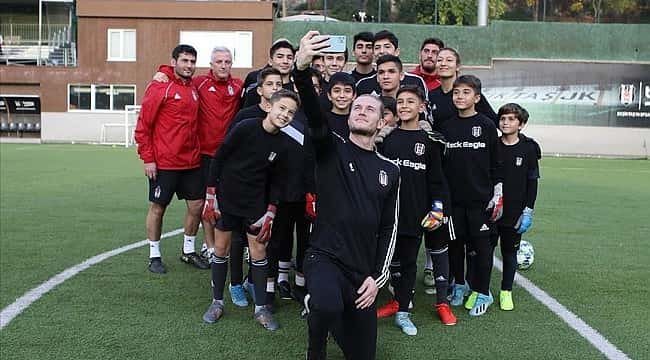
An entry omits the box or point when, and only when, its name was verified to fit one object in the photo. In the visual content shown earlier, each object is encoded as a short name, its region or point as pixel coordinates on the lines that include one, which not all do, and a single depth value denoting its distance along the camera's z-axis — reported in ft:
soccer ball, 24.67
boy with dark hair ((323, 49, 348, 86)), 21.77
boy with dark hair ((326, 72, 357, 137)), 17.87
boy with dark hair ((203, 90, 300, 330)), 17.78
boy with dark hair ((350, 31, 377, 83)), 21.42
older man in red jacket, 23.65
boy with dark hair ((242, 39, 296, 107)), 19.85
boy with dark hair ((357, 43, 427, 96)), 19.15
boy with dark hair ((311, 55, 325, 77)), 21.81
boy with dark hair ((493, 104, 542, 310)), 19.34
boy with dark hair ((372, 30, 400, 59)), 21.48
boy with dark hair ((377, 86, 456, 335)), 17.22
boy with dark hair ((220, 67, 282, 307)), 18.43
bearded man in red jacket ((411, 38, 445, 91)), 21.06
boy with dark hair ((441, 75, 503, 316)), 18.47
